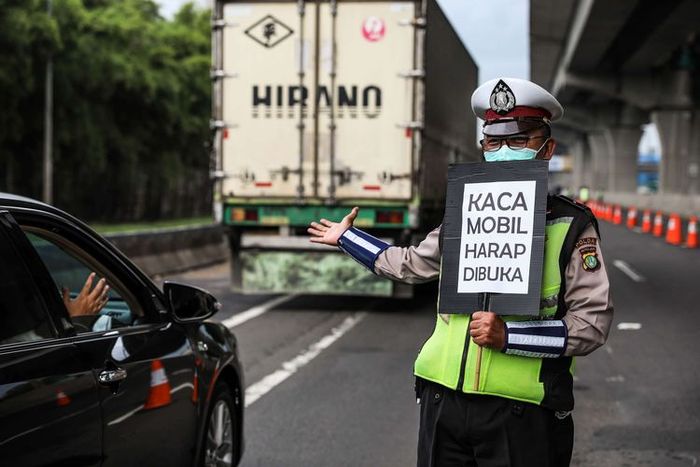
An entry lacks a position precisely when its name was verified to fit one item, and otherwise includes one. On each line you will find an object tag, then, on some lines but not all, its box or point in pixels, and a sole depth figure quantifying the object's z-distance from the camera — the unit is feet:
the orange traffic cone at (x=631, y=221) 128.62
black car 11.22
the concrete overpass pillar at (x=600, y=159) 303.35
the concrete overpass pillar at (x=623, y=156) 256.32
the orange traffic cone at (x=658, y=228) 103.96
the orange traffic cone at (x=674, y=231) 89.86
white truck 40.68
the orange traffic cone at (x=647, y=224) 114.21
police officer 10.40
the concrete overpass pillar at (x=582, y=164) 377.91
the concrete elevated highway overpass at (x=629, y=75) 118.62
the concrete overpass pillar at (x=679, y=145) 193.06
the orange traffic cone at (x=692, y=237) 84.76
